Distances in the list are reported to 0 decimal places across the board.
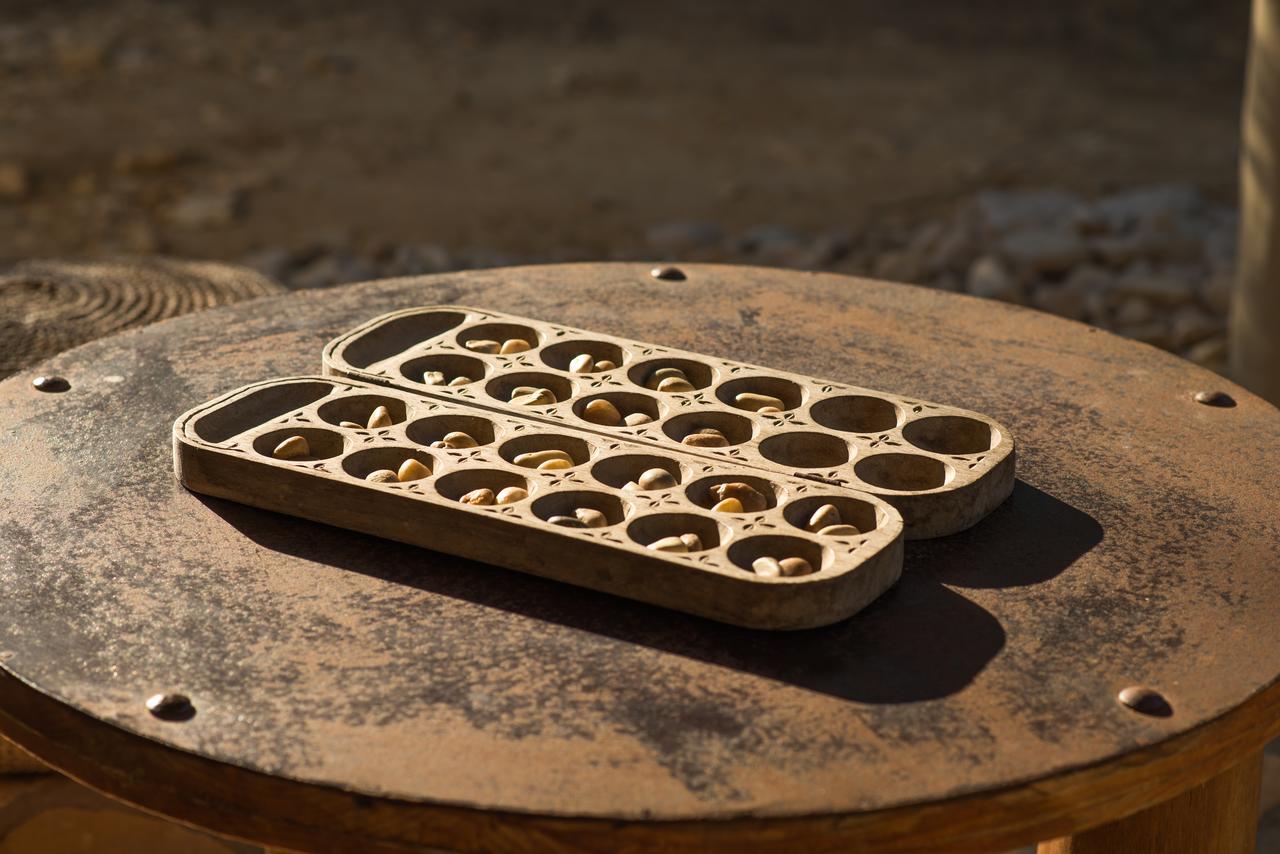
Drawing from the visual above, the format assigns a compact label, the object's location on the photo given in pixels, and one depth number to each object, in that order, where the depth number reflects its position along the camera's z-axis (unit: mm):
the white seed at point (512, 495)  2293
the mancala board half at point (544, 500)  2217
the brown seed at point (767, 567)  2227
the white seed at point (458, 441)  2371
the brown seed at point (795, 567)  2228
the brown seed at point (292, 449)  2347
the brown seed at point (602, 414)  2416
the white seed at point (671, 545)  2246
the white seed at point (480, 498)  2288
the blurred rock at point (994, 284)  4238
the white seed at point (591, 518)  2273
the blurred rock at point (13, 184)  5415
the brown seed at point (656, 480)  2315
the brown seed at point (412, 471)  2325
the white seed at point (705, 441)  2384
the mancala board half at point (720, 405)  2336
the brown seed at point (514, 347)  2519
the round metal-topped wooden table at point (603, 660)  2107
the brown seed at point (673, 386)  2458
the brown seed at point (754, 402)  2439
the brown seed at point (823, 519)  2281
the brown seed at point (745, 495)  2302
